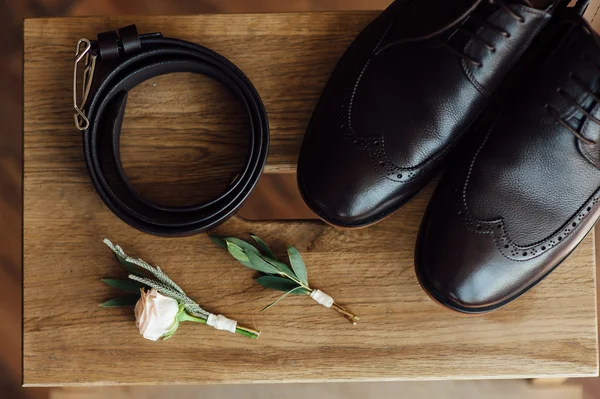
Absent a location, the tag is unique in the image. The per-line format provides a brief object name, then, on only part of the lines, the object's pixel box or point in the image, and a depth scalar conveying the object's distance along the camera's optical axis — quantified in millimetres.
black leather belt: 704
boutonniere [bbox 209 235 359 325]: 719
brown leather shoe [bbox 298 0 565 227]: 654
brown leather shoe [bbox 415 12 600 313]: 648
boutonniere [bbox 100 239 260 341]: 689
